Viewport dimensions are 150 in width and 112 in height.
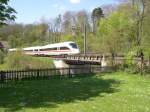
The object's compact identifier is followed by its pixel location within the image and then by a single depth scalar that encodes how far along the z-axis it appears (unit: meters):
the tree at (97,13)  56.27
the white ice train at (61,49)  32.41
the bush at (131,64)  16.95
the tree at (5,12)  8.88
